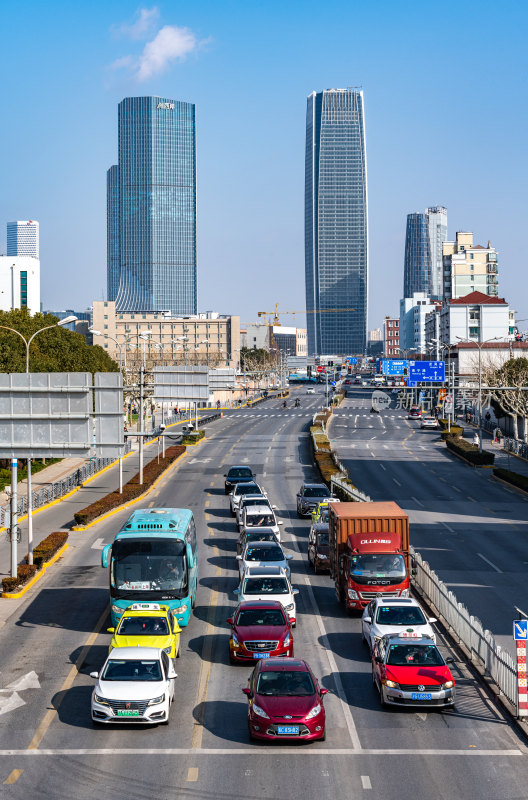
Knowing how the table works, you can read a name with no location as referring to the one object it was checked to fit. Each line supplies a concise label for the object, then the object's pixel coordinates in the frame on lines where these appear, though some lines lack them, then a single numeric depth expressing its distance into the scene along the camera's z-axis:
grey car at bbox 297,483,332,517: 51.19
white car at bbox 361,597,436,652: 24.56
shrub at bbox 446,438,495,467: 76.12
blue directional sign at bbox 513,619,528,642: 20.31
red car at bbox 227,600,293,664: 24.36
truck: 29.59
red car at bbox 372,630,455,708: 20.95
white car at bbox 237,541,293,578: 33.06
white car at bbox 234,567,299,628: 28.28
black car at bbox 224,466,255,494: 59.97
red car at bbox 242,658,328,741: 18.84
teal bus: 27.34
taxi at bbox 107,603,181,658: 23.70
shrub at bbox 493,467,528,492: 63.06
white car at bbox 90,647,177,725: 19.75
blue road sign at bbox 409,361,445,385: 106.19
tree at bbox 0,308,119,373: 80.84
